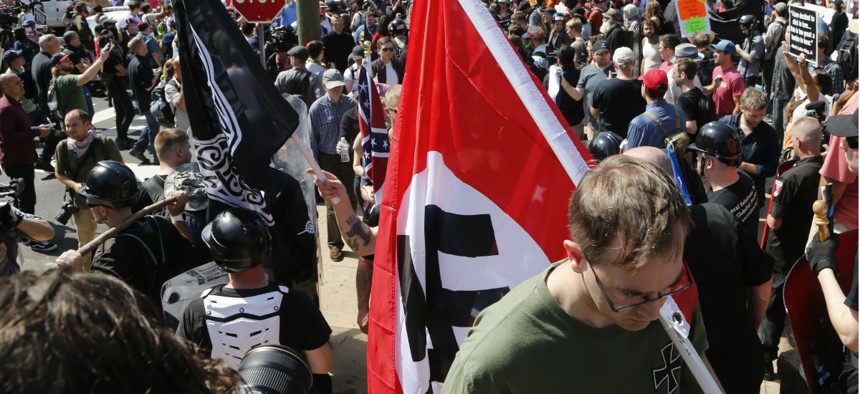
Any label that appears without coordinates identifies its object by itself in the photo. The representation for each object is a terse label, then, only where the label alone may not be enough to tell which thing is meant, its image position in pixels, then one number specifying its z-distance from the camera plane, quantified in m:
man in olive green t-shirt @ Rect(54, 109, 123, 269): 7.29
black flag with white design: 3.72
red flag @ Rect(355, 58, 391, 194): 5.52
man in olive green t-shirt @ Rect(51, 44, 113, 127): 11.35
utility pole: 10.96
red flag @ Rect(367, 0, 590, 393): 2.98
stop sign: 8.55
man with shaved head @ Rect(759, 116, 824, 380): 5.13
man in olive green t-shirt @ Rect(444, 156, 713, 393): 1.94
